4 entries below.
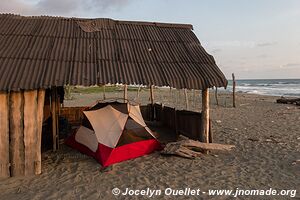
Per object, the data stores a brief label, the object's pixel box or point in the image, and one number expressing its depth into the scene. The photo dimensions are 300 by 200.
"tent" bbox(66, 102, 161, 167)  8.20
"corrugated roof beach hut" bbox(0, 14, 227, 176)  6.97
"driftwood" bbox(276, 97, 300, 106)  24.98
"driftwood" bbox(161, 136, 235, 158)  8.59
